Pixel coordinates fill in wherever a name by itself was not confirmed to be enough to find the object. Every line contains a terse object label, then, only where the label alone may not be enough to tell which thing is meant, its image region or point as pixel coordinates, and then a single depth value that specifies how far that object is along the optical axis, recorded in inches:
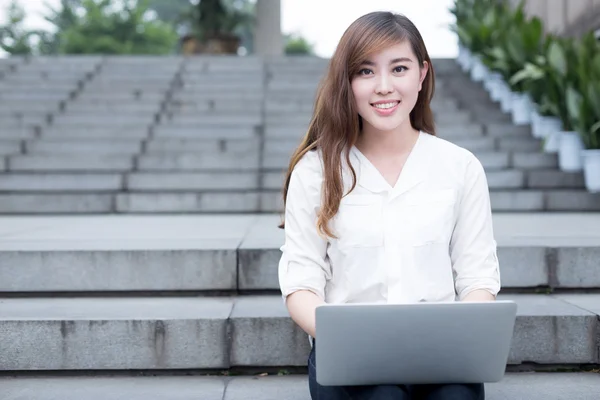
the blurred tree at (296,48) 1076.4
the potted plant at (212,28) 502.0
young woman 65.7
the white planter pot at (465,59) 321.0
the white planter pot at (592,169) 182.2
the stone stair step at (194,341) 91.7
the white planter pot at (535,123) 222.9
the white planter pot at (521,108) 235.5
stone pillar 549.6
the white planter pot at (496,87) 264.6
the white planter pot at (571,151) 195.6
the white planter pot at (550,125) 215.8
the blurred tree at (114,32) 879.7
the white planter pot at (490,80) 270.5
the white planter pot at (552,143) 208.0
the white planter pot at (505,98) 255.3
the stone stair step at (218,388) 83.7
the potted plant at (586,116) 182.4
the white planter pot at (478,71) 298.2
